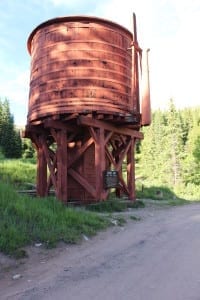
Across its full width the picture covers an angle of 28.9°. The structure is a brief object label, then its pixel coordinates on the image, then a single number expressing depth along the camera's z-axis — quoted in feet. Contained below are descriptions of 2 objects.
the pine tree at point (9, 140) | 138.41
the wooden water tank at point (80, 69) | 43.91
